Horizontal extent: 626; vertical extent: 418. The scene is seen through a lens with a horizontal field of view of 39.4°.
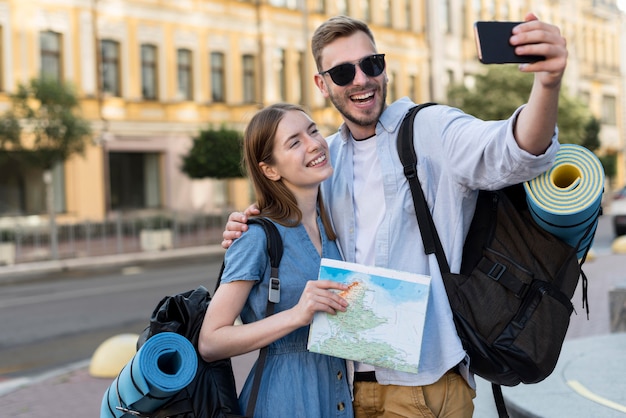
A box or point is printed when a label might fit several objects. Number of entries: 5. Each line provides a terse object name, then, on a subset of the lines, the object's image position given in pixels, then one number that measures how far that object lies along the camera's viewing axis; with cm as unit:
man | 247
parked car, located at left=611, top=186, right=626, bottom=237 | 2272
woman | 255
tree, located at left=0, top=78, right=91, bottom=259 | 2234
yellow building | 2795
